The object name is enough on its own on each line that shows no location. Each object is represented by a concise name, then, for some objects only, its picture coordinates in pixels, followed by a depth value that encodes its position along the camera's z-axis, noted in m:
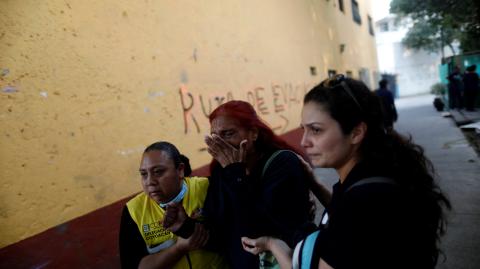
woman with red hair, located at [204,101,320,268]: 1.44
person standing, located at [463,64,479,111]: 10.49
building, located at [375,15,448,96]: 31.78
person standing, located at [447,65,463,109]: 11.63
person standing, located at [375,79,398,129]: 7.97
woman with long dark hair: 0.94
